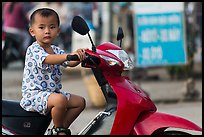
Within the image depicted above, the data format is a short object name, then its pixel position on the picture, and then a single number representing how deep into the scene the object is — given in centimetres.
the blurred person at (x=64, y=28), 2277
